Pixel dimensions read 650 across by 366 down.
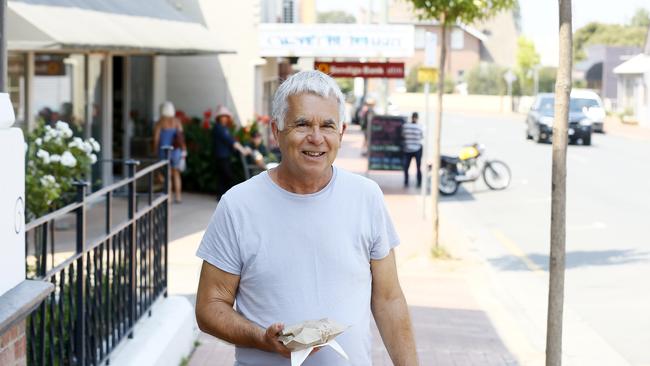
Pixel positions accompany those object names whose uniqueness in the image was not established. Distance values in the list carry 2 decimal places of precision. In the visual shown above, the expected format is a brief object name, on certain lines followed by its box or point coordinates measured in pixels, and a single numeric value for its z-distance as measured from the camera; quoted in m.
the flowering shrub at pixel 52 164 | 10.15
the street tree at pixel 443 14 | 13.88
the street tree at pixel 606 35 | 113.31
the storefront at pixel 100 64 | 13.51
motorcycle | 23.12
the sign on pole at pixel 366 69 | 23.50
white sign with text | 22.44
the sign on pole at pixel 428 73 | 16.83
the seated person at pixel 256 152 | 20.11
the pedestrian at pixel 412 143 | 23.33
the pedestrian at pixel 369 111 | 31.96
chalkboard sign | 23.66
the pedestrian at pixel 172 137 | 18.94
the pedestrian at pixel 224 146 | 19.81
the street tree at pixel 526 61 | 89.44
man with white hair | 3.80
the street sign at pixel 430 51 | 17.08
